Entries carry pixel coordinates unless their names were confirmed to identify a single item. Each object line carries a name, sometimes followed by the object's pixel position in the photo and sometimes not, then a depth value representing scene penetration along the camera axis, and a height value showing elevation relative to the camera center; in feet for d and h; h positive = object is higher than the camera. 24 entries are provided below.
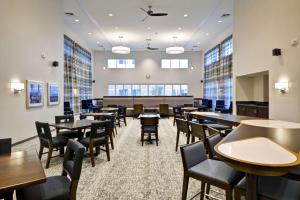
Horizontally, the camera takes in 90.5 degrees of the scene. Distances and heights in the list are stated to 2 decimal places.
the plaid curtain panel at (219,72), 25.79 +5.05
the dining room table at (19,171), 3.34 -1.89
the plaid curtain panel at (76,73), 25.04 +4.74
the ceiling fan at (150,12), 17.23 +10.41
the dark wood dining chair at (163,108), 27.84 -2.00
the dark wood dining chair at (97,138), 9.72 -2.77
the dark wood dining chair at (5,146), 5.40 -1.73
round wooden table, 3.27 -1.46
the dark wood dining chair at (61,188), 4.24 -2.77
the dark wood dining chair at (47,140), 9.32 -2.76
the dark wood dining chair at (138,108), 26.75 -1.97
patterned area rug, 6.94 -4.43
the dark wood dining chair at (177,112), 20.46 -2.11
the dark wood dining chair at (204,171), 4.72 -2.56
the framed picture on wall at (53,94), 17.74 +0.52
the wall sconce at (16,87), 12.90 +1.02
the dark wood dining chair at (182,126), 11.28 -2.29
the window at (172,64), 37.89 +8.51
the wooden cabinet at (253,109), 15.11 -1.38
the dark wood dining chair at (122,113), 21.33 -2.20
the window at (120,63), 37.72 +8.81
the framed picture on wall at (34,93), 14.70 +0.53
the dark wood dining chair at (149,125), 13.70 -2.63
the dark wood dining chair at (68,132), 11.26 -2.65
